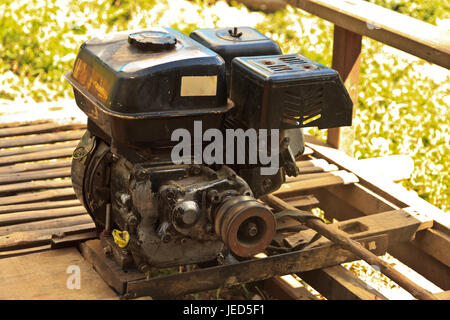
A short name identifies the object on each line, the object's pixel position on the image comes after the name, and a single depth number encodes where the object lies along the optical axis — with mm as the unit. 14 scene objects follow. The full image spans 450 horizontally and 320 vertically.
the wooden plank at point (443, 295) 2764
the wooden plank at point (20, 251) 3027
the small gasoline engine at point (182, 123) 2535
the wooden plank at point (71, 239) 3025
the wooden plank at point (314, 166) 3957
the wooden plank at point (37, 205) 3465
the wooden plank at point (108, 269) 2674
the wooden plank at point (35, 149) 4039
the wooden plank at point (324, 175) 3816
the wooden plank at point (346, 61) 4199
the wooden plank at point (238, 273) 2689
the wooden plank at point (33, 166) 3846
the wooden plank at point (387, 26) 3191
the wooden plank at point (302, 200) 3594
